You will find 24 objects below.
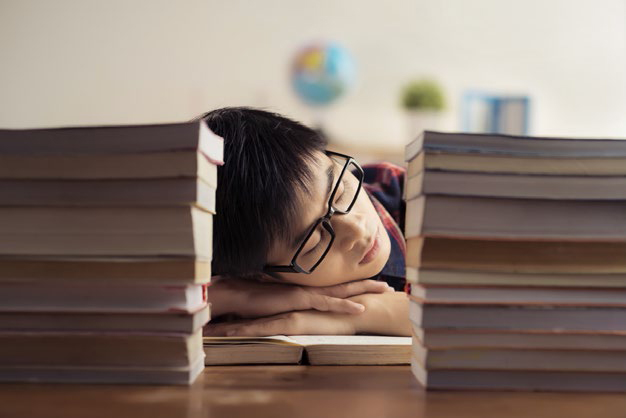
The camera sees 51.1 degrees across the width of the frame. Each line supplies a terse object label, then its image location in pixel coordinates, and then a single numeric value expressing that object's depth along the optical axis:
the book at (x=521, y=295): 0.54
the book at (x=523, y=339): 0.55
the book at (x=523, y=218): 0.53
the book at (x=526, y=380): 0.56
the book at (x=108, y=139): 0.52
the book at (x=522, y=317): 0.55
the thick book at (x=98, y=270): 0.53
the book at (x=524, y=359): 0.56
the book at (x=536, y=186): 0.53
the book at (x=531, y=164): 0.53
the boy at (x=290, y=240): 0.89
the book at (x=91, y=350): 0.55
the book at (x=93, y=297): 0.54
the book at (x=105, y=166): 0.52
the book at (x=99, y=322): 0.55
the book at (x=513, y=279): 0.54
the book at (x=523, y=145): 0.53
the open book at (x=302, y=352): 0.68
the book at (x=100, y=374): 0.56
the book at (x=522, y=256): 0.54
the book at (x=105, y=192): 0.52
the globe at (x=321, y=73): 3.48
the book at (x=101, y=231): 0.52
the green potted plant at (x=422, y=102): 3.52
